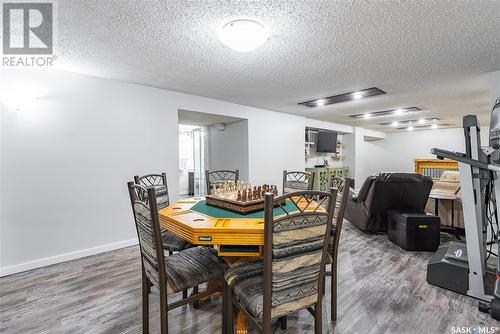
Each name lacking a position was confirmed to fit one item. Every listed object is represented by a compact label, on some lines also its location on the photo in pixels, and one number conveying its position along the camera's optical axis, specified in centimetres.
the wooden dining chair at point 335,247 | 179
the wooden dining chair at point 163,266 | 145
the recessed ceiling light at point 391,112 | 525
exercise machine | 205
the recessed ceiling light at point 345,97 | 387
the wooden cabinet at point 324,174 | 696
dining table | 146
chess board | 190
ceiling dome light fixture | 187
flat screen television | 739
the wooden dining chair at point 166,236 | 215
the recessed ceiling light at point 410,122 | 676
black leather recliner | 341
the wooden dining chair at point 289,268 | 125
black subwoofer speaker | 320
